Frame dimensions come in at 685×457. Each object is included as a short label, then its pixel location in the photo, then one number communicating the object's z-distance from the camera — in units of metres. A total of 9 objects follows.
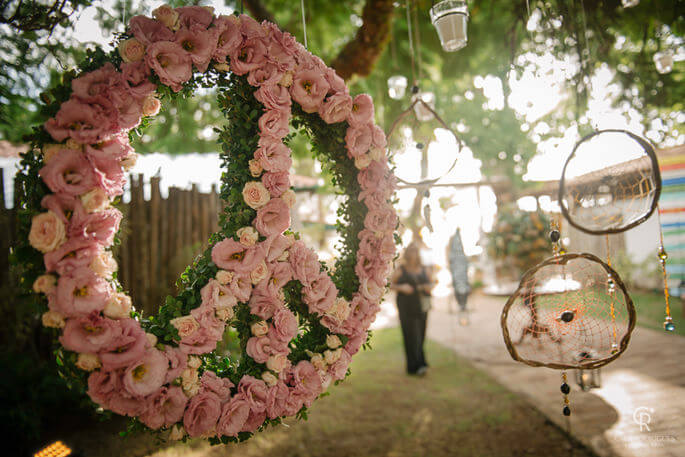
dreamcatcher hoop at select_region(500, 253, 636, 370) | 1.67
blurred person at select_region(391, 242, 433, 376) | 5.07
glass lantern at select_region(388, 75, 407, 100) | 4.00
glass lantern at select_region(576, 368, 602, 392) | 3.32
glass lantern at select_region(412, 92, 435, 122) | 2.70
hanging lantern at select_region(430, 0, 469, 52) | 2.13
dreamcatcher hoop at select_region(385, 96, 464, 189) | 2.17
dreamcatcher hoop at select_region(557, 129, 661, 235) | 1.63
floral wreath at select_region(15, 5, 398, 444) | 1.19
